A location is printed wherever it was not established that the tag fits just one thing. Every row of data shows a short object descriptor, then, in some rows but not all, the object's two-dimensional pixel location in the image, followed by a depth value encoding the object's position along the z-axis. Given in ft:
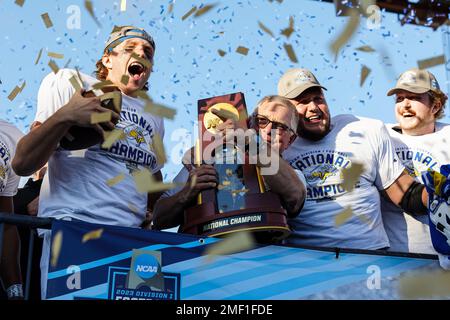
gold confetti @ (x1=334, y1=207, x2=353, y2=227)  13.55
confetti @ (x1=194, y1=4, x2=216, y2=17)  11.74
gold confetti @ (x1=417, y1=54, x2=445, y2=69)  10.91
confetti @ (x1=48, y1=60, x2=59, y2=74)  12.49
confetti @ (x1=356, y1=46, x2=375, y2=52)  11.21
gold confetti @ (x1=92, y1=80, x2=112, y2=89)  12.78
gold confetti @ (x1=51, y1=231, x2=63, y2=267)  10.99
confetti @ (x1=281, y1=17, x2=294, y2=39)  11.41
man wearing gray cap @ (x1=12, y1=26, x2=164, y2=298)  11.58
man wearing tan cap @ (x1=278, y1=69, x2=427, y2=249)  13.57
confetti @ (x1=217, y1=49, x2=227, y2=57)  11.93
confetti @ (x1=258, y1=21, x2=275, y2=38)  11.67
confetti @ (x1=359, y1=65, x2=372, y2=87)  11.56
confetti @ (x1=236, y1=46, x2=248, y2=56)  12.28
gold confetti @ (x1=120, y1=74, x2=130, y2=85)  13.53
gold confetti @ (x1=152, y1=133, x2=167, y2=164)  13.35
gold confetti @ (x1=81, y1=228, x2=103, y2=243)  11.25
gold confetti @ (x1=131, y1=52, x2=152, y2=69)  13.56
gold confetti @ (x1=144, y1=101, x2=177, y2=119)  11.46
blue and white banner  11.03
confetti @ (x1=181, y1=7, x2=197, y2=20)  11.76
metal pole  11.39
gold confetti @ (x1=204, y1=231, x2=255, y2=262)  11.72
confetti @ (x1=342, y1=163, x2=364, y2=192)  13.66
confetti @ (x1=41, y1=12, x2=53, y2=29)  12.27
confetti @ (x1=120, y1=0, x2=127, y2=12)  12.78
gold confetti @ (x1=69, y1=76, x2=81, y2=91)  12.74
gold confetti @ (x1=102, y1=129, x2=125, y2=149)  11.89
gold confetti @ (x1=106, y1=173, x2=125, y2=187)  12.27
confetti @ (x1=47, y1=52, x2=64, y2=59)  12.57
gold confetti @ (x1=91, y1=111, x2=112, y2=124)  11.46
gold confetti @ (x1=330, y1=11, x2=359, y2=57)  10.32
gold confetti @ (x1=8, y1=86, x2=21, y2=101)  12.48
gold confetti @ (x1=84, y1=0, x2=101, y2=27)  11.72
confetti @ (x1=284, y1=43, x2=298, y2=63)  11.62
